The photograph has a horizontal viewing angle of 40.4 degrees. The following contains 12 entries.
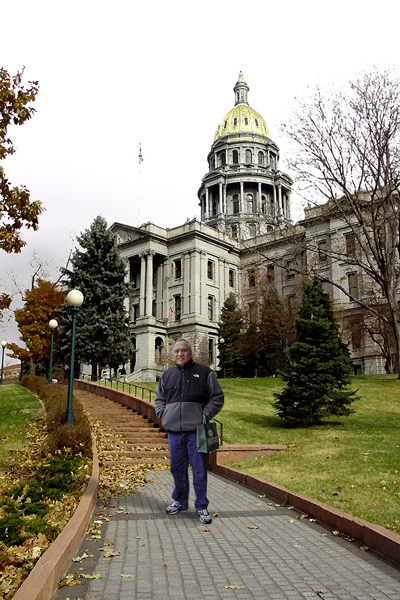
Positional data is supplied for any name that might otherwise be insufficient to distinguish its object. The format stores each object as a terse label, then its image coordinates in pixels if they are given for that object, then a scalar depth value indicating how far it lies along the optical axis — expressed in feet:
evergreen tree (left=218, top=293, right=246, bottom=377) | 156.15
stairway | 41.78
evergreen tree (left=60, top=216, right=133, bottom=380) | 118.21
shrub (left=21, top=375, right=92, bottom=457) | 31.89
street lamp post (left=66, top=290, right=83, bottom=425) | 44.80
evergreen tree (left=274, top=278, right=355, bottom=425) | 55.98
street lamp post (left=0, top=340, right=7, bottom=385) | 122.54
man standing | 22.95
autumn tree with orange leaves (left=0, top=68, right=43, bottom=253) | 40.45
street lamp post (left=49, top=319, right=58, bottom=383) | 77.10
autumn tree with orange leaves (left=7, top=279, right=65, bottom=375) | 134.41
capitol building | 166.61
